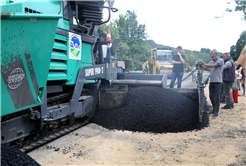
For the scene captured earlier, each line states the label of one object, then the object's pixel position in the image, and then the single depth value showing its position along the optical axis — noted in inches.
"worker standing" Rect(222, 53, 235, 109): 246.7
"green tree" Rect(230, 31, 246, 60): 958.7
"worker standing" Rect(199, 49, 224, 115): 216.1
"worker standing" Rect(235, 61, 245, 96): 341.3
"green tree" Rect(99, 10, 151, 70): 1154.1
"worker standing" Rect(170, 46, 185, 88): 279.0
